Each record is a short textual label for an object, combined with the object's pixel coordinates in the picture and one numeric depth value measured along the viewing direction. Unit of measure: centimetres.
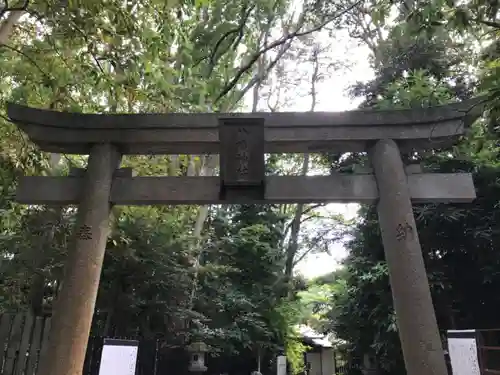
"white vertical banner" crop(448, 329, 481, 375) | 435
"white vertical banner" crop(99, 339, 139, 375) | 413
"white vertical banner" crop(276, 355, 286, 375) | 1137
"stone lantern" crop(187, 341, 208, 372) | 823
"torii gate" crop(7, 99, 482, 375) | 445
